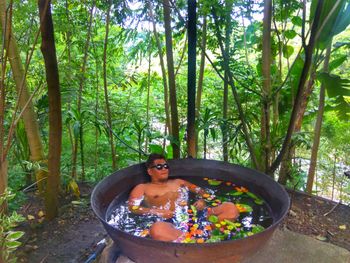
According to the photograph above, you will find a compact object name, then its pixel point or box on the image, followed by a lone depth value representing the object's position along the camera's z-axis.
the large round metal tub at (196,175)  1.82
